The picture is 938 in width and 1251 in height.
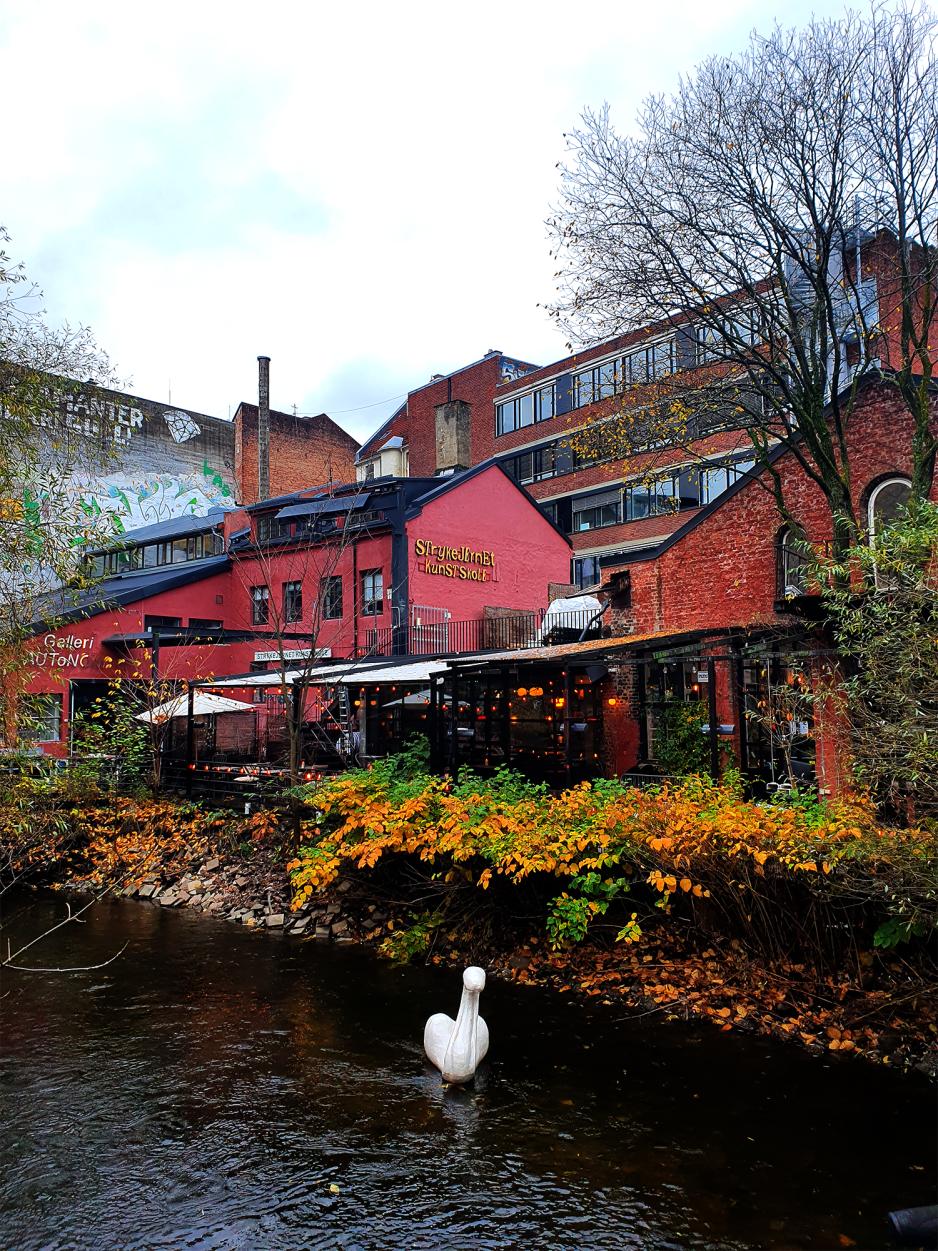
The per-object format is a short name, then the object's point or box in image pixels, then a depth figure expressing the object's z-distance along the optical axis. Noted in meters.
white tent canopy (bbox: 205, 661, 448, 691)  17.00
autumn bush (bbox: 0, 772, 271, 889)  15.43
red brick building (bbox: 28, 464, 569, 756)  26.39
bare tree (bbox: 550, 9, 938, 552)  11.20
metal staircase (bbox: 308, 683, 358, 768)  18.34
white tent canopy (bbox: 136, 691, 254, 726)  19.06
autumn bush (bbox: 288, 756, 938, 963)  7.43
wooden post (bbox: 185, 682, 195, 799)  17.95
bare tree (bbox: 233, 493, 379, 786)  27.48
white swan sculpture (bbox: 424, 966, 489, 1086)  7.36
